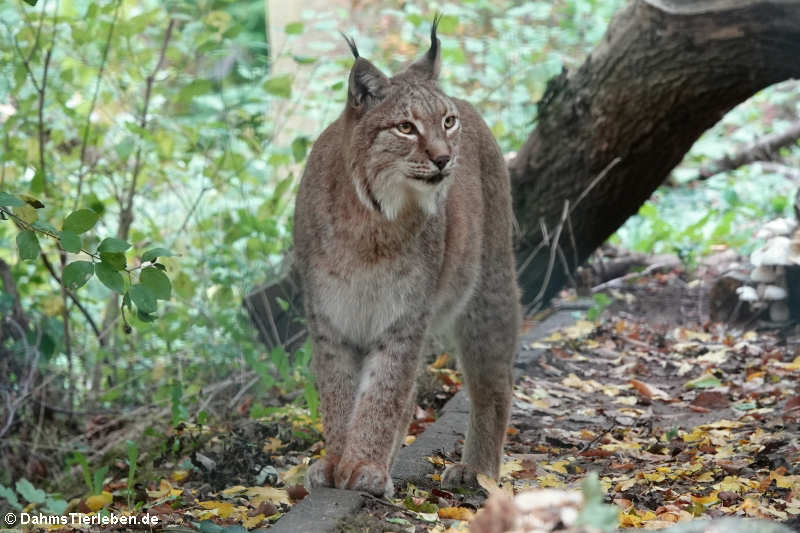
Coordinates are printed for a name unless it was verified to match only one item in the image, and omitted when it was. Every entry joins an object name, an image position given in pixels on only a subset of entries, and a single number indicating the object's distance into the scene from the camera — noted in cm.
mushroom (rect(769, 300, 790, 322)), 1341
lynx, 735
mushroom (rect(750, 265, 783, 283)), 1317
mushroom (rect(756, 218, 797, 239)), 1350
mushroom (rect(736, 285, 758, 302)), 1347
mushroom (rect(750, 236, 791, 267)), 1284
